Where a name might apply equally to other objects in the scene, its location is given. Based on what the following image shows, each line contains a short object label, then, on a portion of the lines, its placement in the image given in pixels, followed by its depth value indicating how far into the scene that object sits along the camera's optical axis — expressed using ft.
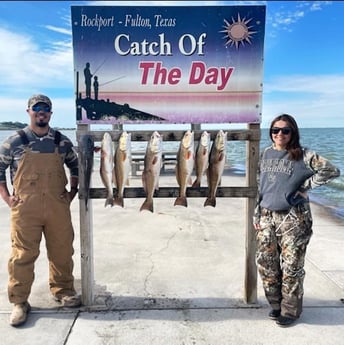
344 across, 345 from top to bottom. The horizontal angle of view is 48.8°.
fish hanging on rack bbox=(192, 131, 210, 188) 10.32
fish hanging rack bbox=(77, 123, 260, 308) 10.97
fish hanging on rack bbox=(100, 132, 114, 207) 10.41
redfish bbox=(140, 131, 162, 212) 10.27
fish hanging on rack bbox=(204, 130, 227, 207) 10.52
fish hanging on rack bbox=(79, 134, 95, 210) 10.90
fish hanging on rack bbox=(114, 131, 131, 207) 10.34
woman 9.95
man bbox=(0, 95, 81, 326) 10.60
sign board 10.69
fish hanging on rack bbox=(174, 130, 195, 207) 10.23
